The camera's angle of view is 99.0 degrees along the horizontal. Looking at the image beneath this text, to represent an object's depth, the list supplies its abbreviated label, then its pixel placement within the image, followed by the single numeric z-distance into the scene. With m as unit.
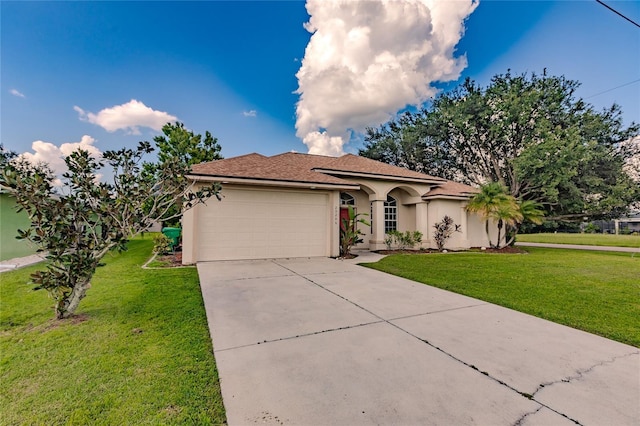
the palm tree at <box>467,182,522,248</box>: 13.67
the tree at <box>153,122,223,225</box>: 22.59
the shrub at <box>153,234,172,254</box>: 11.45
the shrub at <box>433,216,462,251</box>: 14.48
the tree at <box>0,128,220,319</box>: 3.73
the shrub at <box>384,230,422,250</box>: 14.27
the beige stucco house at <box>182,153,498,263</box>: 9.48
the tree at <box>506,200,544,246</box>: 14.79
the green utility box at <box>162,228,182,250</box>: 12.39
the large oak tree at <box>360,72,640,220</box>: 16.64
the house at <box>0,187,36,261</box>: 10.68
